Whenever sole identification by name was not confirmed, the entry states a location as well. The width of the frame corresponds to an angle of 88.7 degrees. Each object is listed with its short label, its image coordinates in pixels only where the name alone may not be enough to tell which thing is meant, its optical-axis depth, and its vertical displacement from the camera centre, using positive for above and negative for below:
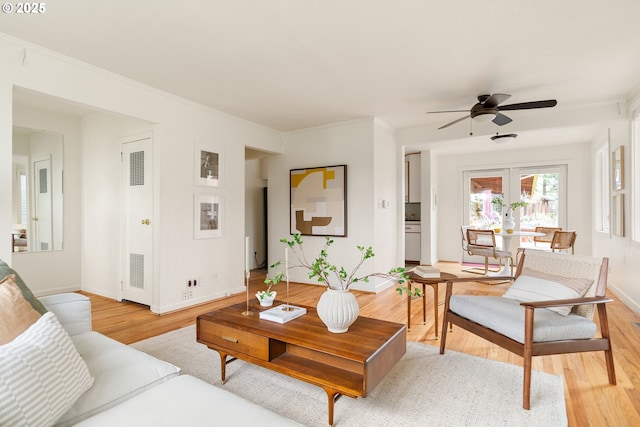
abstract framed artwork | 4.94 +0.16
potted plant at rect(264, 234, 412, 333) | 1.86 -0.55
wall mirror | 4.29 +0.30
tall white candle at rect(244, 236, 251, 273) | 2.21 -0.31
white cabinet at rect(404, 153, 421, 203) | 7.28 +0.72
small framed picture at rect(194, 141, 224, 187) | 4.12 +0.61
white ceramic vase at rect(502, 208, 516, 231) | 5.92 -0.26
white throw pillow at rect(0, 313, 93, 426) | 0.95 -0.53
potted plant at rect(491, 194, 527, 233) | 6.62 +0.11
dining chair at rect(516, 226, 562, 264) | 6.35 -0.47
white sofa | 1.09 -0.69
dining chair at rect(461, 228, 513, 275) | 5.57 -0.68
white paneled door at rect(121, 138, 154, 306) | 3.86 -0.11
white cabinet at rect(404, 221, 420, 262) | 7.24 -0.69
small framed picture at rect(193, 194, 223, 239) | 4.10 -0.06
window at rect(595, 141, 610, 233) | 5.38 +0.36
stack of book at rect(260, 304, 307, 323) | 2.10 -0.68
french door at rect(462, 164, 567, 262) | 6.75 +0.31
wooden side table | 2.83 -0.62
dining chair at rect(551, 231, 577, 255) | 5.45 -0.52
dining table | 5.76 -0.58
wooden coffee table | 1.65 -0.77
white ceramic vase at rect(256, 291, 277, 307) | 2.42 -0.66
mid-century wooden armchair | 1.89 -0.67
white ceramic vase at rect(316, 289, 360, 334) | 1.86 -0.57
